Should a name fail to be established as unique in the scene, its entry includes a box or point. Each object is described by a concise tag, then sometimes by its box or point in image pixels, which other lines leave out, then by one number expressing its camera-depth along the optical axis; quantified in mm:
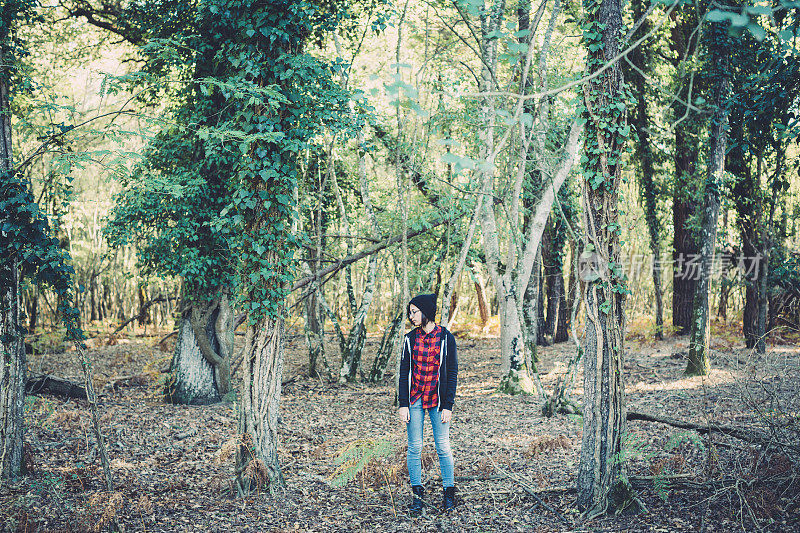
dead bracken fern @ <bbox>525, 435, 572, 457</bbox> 6465
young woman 4703
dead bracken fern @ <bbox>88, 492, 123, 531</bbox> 4553
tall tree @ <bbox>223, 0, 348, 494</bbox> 5273
